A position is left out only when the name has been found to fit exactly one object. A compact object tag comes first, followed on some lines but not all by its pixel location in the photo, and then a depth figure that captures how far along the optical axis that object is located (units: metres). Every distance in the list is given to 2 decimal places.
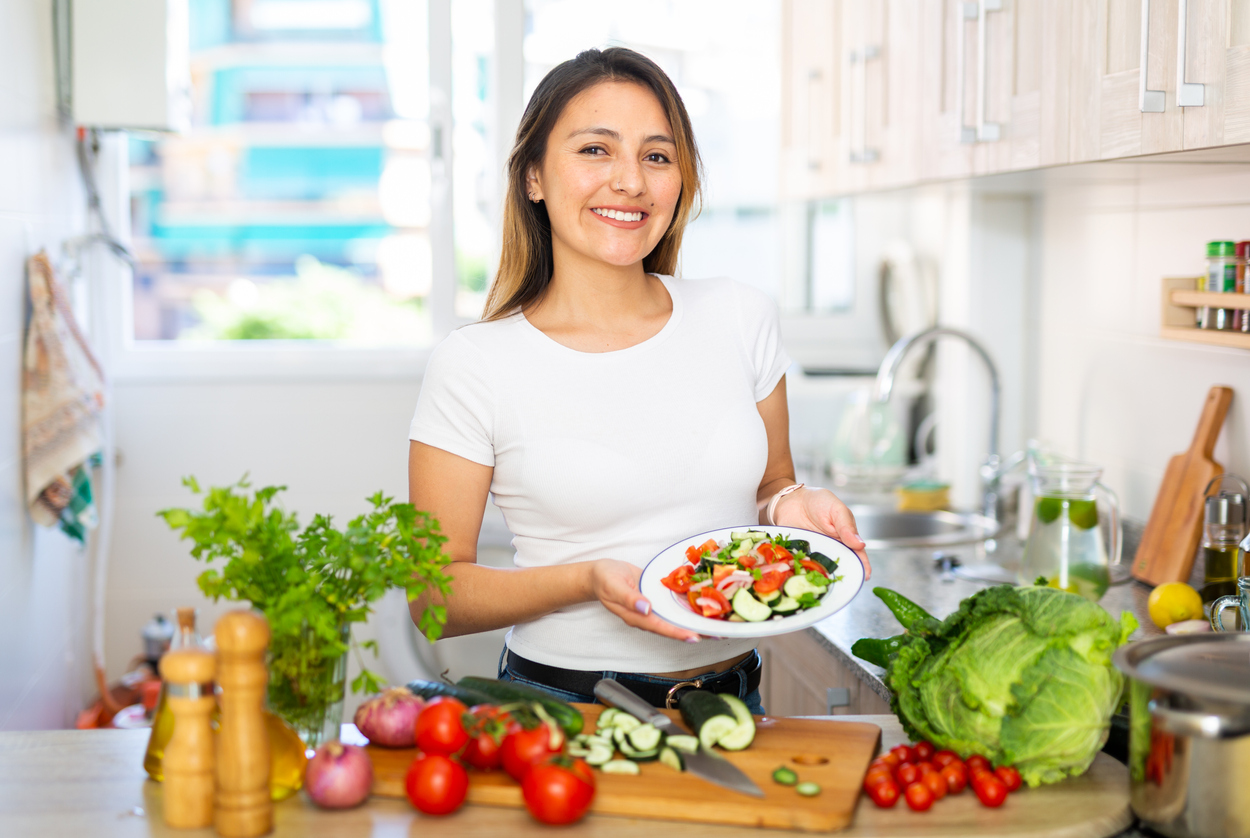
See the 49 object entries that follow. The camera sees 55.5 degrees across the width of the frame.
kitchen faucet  2.40
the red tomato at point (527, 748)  1.08
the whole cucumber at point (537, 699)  1.15
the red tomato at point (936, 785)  1.07
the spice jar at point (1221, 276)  1.69
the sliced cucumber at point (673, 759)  1.11
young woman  1.44
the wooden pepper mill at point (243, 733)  0.99
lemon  1.62
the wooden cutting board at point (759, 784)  1.03
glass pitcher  1.82
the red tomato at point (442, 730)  1.09
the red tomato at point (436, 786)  1.03
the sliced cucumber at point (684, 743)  1.13
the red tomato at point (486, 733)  1.10
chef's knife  1.07
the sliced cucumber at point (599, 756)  1.11
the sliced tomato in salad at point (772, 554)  1.33
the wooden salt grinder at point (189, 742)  0.99
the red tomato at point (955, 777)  1.08
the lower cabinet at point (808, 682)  1.73
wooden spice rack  1.65
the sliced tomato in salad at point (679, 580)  1.30
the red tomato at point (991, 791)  1.06
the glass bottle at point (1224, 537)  1.68
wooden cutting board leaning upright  1.83
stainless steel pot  0.96
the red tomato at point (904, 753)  1.12
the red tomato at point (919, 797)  1.05
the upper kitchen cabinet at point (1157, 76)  1.24
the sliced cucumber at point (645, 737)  1.13
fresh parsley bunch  1.02
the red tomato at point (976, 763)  1.09
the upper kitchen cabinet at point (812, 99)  2.62
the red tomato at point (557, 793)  1.01
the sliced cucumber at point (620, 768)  1.10
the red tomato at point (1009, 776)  1.08
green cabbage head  1.08
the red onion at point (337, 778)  1.05
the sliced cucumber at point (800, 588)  1.25
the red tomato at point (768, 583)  1.26
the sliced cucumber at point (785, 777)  1.08
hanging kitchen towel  2.24
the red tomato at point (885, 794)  1.06
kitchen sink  2.53
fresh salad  1.24
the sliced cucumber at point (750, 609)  1.23
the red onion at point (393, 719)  1.16
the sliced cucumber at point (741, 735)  1.15
